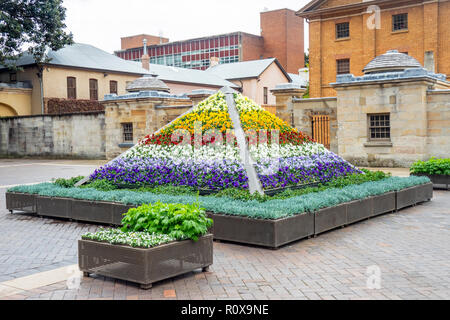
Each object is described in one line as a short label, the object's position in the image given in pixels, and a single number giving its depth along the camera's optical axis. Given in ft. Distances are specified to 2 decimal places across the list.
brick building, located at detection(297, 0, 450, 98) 116.67
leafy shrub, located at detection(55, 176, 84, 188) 39.56
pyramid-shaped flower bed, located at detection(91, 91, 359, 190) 35.04
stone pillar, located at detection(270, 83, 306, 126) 83.85
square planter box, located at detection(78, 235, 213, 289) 19.07
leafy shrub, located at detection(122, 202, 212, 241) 20.35
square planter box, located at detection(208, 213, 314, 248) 25.46
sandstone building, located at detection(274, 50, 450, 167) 69.31
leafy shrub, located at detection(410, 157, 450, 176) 49.49
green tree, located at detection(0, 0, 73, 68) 112.68
